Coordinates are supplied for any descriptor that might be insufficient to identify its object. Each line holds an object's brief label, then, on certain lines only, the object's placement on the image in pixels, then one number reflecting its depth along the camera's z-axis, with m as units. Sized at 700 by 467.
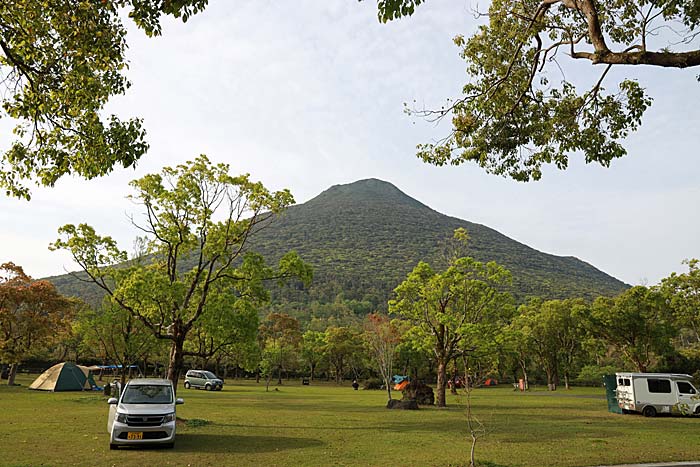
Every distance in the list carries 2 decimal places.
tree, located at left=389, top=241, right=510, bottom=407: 27.03
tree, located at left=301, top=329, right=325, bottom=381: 61.12
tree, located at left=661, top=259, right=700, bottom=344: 28.70
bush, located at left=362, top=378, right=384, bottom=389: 53.84
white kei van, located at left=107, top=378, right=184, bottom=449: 11.41
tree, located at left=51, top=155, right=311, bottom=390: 16.52
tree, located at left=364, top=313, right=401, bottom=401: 29.24
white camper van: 21.81
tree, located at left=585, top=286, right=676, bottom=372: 34.91
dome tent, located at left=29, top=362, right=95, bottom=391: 32.50
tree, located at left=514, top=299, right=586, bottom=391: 46.59
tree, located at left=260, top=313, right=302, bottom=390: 55.91
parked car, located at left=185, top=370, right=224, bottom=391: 39.78
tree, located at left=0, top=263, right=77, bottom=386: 32.06
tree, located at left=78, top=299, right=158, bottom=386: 25.69
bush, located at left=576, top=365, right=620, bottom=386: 44.69
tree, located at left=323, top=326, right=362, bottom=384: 59.42
